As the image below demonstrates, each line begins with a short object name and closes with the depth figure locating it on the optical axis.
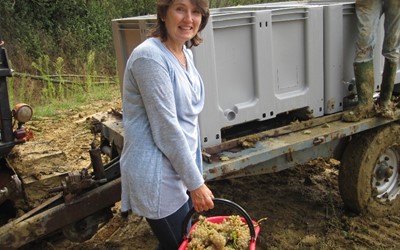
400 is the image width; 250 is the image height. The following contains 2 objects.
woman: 2.07
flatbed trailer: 3.08
